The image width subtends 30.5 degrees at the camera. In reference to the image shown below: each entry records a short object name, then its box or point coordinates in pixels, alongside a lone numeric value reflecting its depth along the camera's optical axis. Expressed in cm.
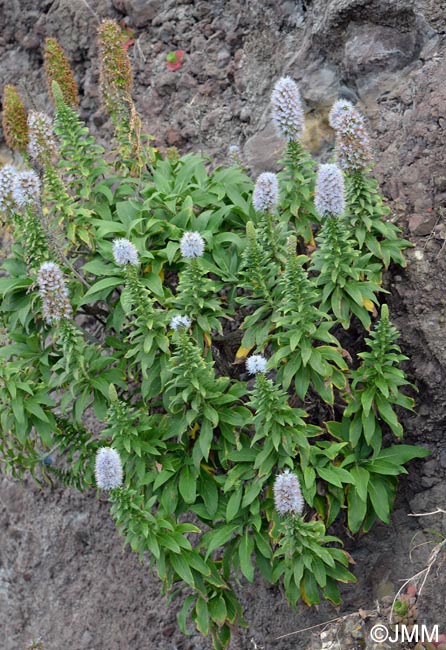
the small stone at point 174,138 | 715
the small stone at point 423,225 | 487
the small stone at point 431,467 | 483
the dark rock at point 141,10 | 761
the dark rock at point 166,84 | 739
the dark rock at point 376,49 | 573
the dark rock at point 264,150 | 611
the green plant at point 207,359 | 433
